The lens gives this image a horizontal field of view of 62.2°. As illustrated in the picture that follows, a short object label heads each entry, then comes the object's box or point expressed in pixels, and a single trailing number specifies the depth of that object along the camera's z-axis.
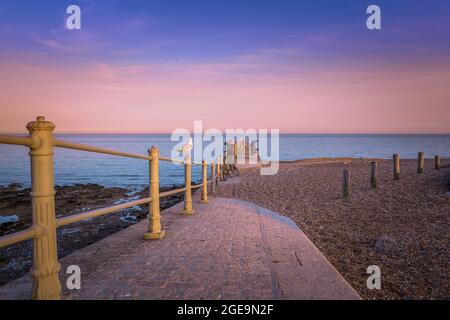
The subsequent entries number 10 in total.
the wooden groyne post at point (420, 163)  19.09
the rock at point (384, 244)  6.53
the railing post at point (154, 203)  5.50
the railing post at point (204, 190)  10.76
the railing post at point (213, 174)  14.77
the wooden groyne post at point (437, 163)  21.44
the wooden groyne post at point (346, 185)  13.51
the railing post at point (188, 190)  7.94
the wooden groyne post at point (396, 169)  17.42
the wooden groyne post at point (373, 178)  15.57
